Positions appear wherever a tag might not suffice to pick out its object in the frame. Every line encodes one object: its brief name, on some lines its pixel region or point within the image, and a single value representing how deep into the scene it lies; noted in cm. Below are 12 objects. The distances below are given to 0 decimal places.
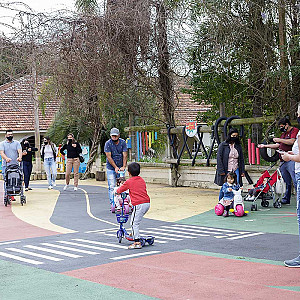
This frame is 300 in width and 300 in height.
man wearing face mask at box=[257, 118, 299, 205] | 1252
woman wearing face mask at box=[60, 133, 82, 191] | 1875
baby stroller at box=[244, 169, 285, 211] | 1302
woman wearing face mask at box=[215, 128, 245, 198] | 1299
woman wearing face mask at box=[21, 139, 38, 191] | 1886
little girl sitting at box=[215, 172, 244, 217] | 1214
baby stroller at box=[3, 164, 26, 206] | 1516
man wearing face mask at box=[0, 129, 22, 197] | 1534
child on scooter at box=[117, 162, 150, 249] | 896
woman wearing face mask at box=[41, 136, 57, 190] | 1980
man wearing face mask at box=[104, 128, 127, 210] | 1340
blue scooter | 907
